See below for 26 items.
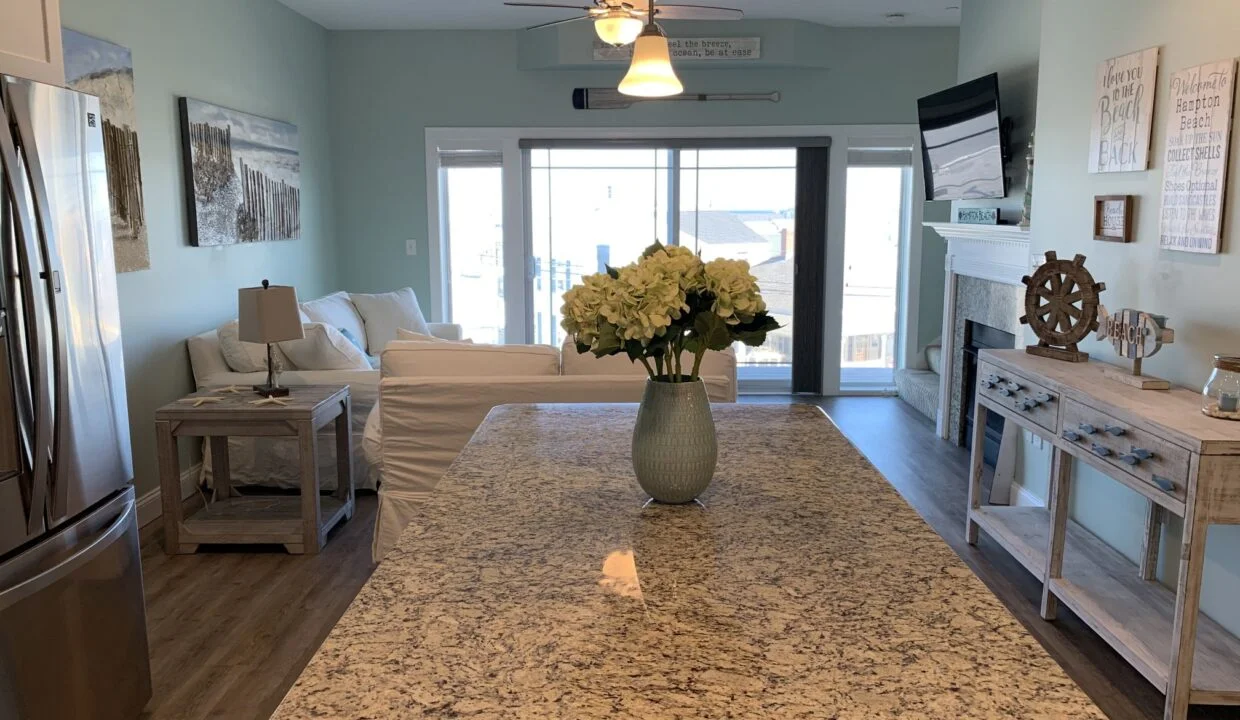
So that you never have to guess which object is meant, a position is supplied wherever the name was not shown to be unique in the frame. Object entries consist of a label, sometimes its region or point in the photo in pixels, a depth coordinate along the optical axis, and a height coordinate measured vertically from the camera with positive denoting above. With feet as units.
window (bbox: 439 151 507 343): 22.50 -0.10
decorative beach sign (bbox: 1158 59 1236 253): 8.60 +0.78
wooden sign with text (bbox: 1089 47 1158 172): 9.96 +1.40
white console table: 7.23 -2.33
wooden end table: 11.75 -2.79
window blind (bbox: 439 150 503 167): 22.39 +1.88
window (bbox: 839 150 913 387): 22.50 -0.71
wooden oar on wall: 21.70 +3.29
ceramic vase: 5.06 -1.16
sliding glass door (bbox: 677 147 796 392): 22.57 +0.63
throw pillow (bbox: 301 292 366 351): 17.58 -1.57
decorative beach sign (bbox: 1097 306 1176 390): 9.02 -1.04
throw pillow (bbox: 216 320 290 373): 14.60 -1.92
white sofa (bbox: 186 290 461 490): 14.05 -3.14
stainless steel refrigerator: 6.14 -1.40
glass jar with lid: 7.59 -1.30
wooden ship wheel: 10.23 -0.85
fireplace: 16.38 -2.78
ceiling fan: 10.92 +2.62
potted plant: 4.76 -0.51
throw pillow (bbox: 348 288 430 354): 19.81 -1.82
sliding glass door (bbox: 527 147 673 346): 22.67 +0.56
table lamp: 12.21 -1.11
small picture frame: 10.32 +0.19
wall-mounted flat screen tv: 15.24 +1.69
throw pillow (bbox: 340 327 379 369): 18.22 -2.30
